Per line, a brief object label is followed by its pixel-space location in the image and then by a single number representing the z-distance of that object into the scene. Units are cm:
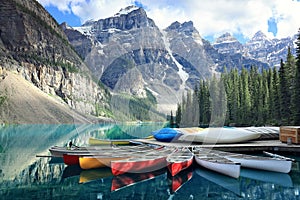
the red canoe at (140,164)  1521
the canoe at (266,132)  2668
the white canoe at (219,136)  2408
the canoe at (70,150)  2038
